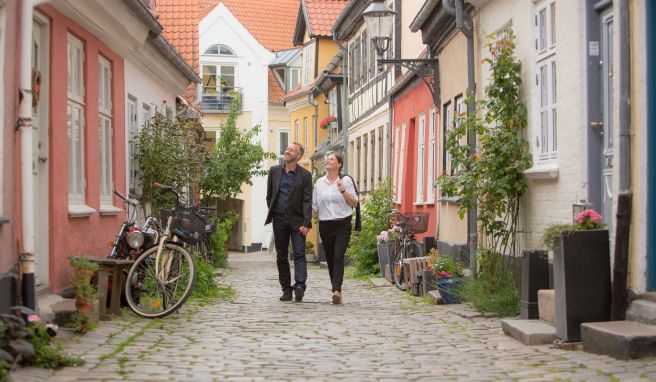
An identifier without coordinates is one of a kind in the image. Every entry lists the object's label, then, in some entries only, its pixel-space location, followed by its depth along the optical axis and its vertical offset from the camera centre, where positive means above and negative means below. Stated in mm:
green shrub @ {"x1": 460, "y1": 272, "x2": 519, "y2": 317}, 11094 -965
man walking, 13078 -115
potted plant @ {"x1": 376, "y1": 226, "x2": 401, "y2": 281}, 18109 -762
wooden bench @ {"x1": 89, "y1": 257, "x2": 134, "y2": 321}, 10164 -729
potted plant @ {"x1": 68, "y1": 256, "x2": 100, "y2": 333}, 8938 -733
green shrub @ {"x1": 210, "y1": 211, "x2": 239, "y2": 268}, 26609 -983
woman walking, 13250 -133
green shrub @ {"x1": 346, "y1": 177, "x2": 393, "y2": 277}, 21516 -659
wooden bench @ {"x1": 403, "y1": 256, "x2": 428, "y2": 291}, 14875 -890
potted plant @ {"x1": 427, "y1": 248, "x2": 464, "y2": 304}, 12922 -894
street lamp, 16938 +2558
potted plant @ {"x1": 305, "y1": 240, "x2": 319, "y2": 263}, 36438 -1736
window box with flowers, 41844 +2872
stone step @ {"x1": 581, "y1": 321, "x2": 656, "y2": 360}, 7297 -917
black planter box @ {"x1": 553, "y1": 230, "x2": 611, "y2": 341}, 8367 -594
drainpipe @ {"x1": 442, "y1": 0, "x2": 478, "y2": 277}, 13266 +1466
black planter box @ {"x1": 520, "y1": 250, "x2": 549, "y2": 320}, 10031 -685
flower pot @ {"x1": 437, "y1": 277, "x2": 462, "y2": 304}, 12877 -1009
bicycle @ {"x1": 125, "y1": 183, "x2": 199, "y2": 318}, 10578 -713
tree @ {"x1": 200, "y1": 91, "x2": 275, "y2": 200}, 34688 +1163
